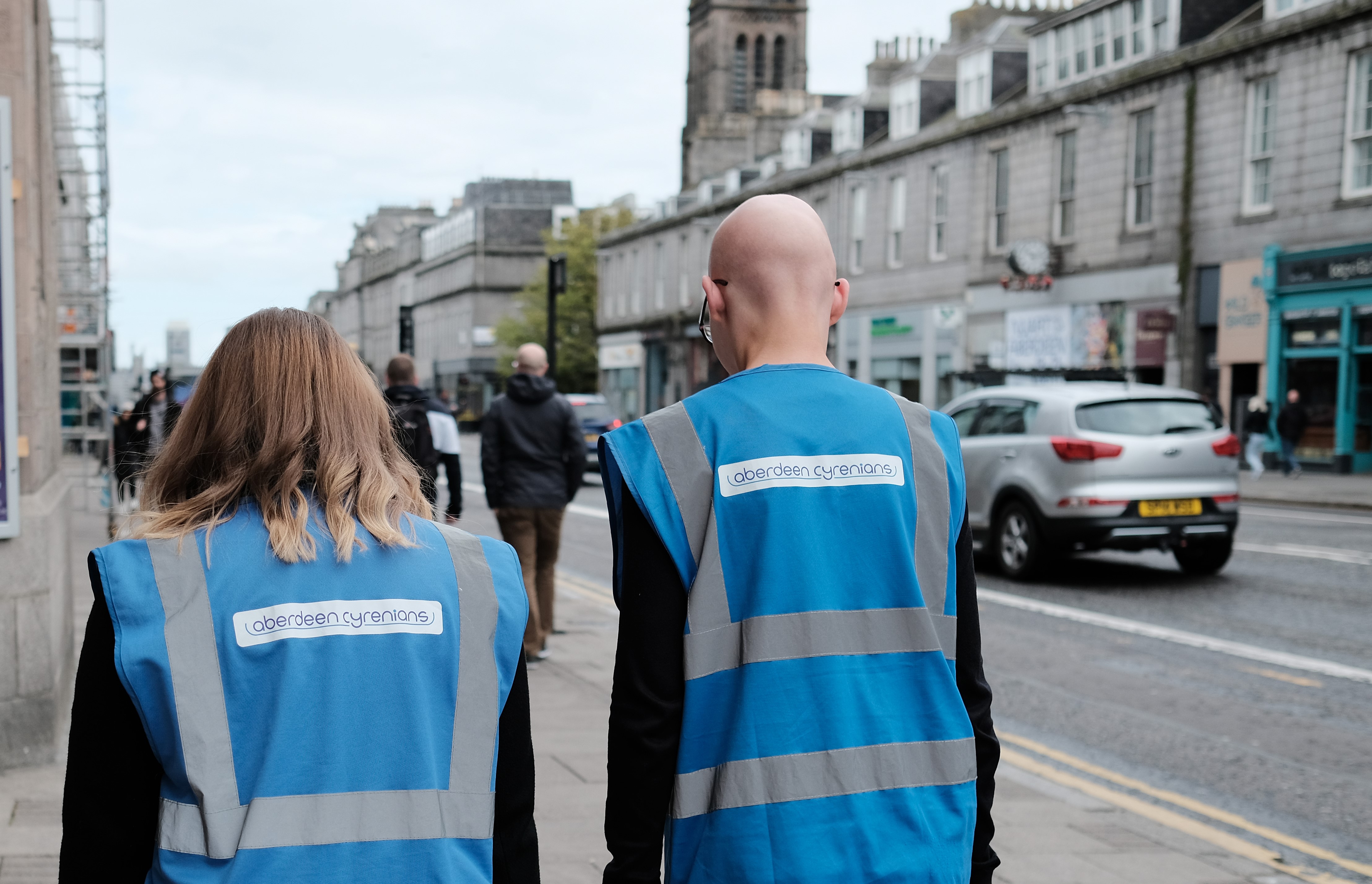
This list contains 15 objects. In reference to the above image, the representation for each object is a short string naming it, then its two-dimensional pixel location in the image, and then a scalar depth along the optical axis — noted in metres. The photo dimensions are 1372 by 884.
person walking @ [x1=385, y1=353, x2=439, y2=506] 8.12
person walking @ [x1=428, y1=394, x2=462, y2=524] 8.47
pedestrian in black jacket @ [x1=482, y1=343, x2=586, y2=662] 7.82
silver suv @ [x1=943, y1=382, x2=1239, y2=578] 10.61
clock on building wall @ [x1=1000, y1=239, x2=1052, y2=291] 28.94
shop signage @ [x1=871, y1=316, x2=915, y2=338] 35.06
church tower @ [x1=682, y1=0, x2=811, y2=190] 72.69
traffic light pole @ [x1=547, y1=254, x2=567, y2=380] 13.54
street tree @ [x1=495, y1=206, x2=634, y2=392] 61.69
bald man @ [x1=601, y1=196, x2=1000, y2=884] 1.79
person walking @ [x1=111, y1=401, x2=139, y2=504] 8.02
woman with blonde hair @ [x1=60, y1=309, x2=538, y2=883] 1.59
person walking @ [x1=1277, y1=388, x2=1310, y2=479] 22.47
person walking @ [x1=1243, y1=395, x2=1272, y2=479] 23.11
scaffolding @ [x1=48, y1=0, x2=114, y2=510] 7.88
